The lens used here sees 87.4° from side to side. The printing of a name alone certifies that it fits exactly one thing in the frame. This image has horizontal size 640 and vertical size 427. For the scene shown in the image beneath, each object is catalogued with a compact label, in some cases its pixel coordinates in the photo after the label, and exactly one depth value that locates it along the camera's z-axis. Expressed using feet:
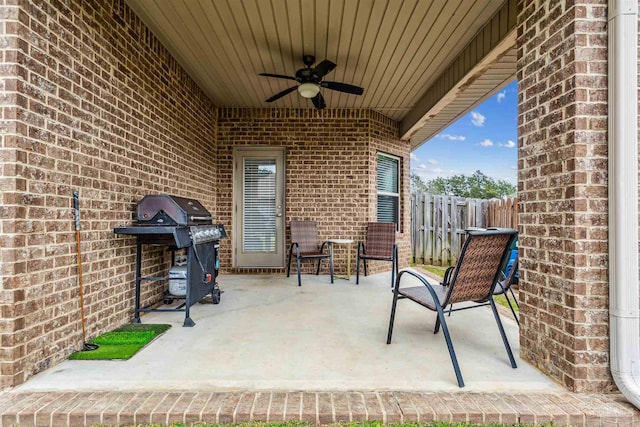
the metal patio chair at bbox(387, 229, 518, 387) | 6.64
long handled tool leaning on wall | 7.45
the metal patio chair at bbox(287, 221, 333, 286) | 16.88
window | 20.21
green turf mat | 7.20
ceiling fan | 11.96
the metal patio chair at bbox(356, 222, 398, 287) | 15.92
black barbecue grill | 9.07
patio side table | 15.99
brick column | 5.78
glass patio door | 18.83
